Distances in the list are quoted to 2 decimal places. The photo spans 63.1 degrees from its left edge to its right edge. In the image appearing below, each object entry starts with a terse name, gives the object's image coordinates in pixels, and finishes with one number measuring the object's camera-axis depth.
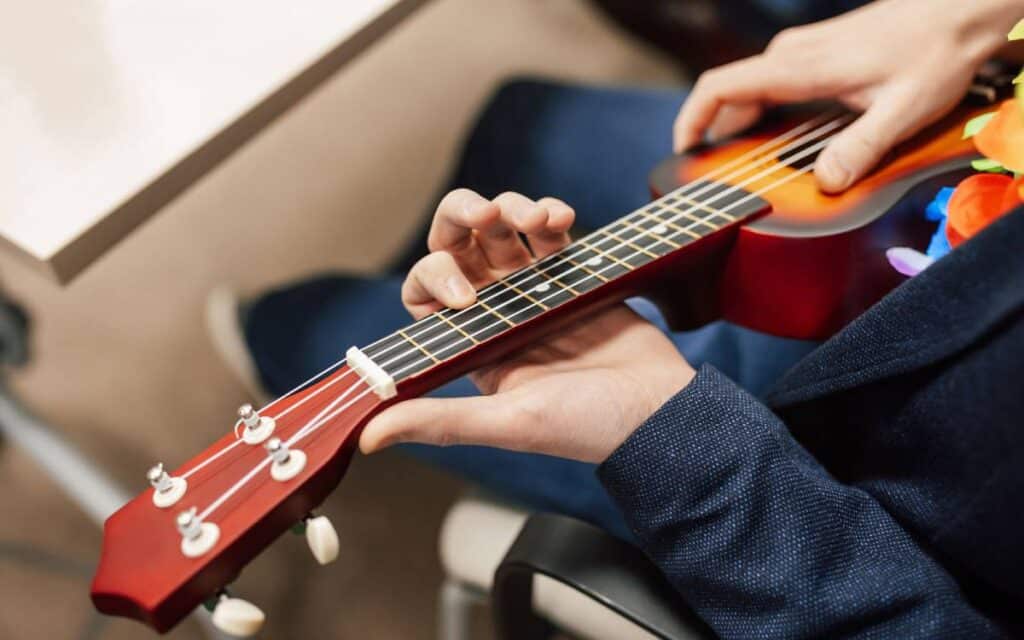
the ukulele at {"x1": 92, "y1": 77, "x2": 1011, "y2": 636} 0.42
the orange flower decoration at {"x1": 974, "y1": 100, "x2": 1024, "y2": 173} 0.53
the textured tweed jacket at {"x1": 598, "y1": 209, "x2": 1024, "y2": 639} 0.46
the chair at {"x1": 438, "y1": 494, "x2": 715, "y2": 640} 0.51
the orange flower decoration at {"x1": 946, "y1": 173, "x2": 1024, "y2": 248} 0.53
